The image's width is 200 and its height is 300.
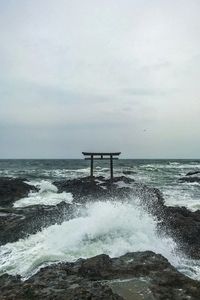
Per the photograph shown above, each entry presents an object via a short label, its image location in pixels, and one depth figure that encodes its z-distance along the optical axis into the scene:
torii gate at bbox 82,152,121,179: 18.37
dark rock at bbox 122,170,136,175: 29.48
